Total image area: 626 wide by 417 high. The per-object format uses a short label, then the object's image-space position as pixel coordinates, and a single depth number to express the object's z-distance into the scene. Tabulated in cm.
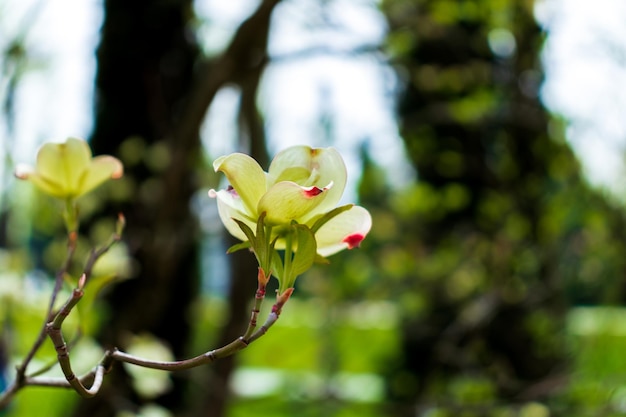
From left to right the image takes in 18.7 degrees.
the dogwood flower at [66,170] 90
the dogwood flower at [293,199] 78
